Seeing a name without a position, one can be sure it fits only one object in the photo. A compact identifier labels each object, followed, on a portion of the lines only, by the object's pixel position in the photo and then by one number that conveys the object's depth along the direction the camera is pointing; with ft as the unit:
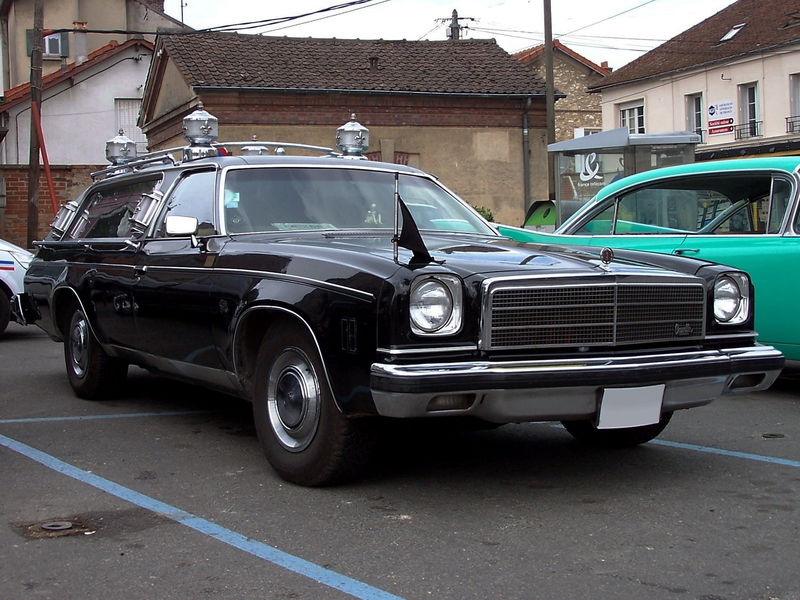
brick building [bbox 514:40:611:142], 164.76
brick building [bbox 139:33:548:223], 82.79
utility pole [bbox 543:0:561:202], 79.46
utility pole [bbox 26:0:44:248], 74.02
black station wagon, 13.99
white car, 38.04
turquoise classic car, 23.09
